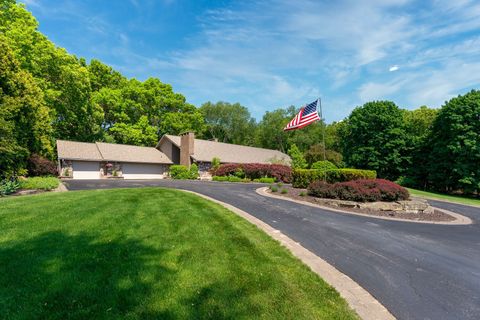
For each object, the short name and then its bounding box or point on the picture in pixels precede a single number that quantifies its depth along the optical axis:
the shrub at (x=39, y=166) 20.44
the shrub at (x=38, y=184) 14.73
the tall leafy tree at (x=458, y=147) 25.11
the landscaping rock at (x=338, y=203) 11.33
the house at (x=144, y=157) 29.48
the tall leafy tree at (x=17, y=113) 13.84
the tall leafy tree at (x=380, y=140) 32.22
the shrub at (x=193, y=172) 32.53
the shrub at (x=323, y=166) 16.81
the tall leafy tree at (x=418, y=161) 30.39
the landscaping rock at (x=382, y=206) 11.01
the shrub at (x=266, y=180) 28.30
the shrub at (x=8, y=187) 12.77
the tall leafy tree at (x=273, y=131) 56.97
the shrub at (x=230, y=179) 28.37
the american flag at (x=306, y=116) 15.18
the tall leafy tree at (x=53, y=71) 25.27
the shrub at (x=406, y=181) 30.44
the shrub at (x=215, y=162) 33.71
